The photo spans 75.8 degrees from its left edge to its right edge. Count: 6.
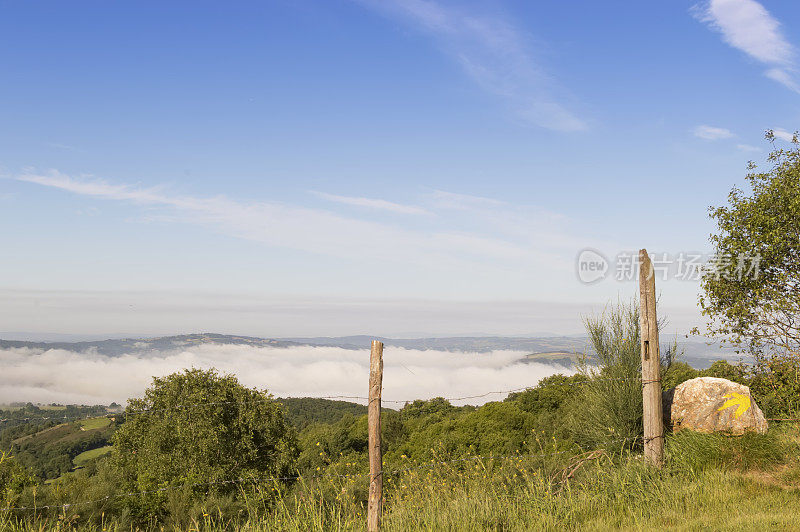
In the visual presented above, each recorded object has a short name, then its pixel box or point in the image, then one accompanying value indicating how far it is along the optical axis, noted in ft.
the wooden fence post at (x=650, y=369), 25.88
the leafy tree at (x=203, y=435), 85.40
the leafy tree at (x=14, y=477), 32.32
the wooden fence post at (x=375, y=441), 19.38
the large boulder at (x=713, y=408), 29.09
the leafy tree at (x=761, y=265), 41.55
